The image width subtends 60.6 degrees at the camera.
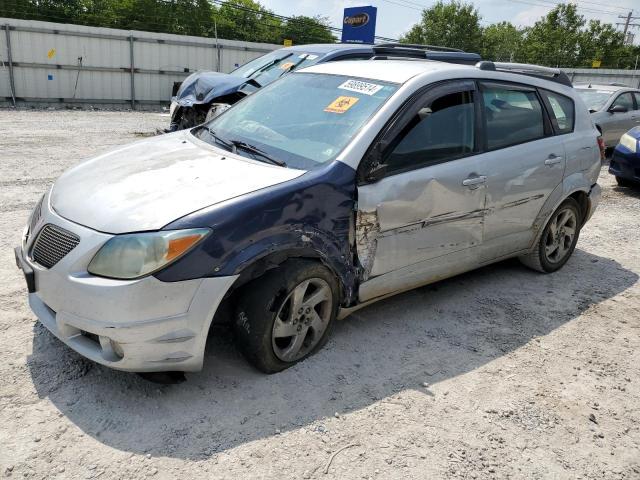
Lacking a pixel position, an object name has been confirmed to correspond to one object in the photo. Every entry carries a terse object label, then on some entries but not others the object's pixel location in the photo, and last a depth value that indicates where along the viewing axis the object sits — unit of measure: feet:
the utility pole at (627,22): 215.94
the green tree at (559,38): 210.79
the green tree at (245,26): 154.51
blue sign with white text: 60.29
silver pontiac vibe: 8.64
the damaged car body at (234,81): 26.04
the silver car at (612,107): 36.76
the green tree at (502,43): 226.17
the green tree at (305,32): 160.45
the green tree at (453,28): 222.07
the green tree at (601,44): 207.82
